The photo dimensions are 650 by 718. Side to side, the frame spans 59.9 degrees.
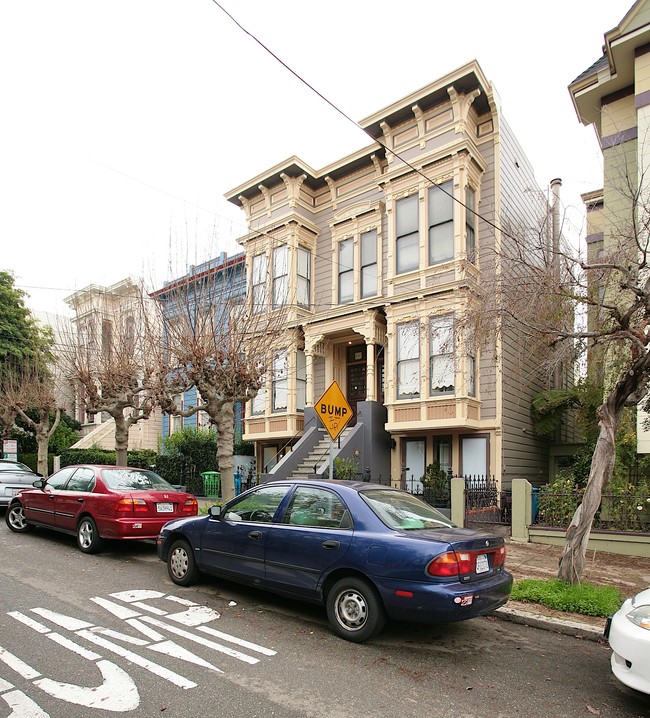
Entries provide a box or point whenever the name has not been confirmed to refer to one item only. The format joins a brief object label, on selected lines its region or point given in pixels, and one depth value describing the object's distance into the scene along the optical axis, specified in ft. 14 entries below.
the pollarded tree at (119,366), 47.29
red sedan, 28.73
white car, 12.48
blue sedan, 16.19
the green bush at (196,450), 66.28
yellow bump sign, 30.30
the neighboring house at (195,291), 41.01
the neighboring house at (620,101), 38.32
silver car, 42.75
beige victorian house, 48.98
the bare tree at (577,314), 21.98
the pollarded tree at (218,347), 38.81
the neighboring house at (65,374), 57.21
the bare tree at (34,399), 66.33
